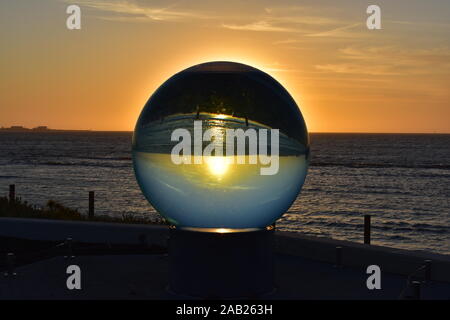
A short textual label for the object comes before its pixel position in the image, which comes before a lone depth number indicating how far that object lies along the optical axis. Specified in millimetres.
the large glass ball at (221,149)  7684
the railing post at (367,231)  16156
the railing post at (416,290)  7504
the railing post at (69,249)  10164
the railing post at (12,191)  22588
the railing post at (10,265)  9130
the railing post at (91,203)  18672
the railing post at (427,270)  9031
